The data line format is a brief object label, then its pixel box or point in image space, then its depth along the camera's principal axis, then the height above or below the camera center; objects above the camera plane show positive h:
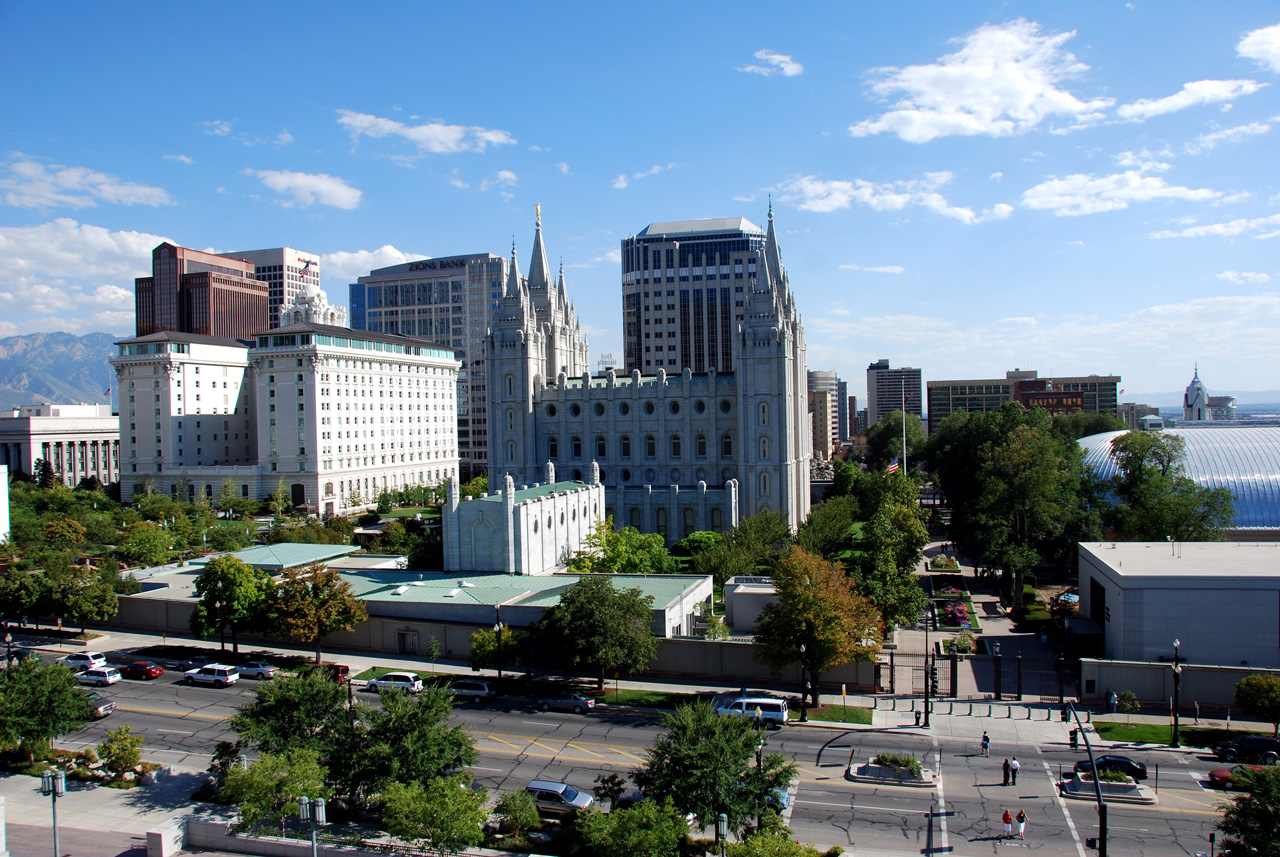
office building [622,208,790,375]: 165.25 +28.02
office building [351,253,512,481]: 176.38 +28.45
